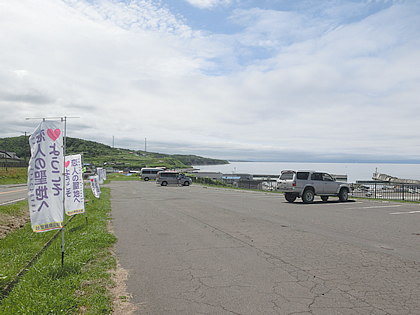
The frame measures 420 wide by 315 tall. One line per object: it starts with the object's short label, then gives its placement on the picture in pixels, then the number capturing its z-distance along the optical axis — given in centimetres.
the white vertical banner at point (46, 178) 544
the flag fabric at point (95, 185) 1565
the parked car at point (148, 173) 5505
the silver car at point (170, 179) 4091
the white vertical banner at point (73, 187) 959
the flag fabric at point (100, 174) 2153
